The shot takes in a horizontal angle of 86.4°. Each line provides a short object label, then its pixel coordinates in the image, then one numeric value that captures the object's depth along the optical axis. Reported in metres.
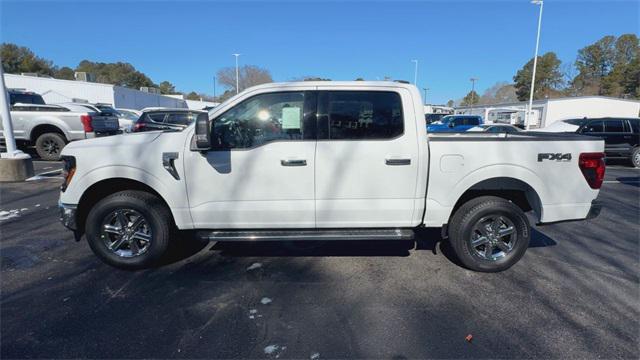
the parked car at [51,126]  9.98
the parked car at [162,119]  10.94
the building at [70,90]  30.64
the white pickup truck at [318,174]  3.48
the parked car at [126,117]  17.75
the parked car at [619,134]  11.52
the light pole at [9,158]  7.77
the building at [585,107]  35.66
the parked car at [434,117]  27.99
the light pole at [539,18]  23.67
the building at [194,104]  67.04
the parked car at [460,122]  21.20
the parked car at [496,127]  15.15
